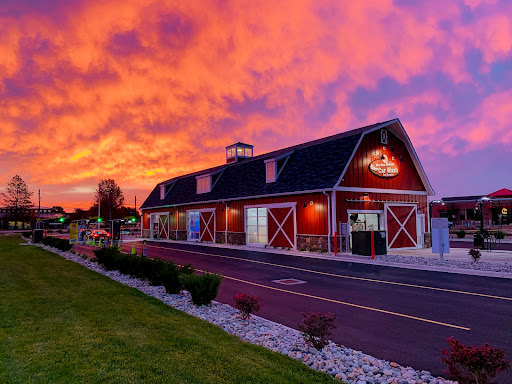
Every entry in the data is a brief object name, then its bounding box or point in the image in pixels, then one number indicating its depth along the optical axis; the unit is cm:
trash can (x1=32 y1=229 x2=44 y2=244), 3575
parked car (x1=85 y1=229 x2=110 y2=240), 3877
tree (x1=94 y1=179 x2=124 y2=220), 8806
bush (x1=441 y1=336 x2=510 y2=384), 403
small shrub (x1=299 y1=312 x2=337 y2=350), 588
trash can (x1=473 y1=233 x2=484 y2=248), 2234
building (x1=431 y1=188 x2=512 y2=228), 5406
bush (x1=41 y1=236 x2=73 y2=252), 2552
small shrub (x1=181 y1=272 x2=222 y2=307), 905
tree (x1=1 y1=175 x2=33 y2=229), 8750
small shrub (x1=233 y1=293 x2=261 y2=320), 770
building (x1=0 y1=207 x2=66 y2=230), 8938
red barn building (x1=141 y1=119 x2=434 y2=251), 2267
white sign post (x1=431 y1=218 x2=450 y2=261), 1711
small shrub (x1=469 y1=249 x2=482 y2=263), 1585
